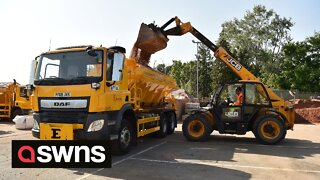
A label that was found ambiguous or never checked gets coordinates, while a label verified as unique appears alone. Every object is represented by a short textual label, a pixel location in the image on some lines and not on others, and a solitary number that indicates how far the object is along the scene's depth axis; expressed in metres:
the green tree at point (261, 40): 50.56
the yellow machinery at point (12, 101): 19.91
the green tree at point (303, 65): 37.06
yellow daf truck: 8.17
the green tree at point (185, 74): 56.49
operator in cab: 11.93
